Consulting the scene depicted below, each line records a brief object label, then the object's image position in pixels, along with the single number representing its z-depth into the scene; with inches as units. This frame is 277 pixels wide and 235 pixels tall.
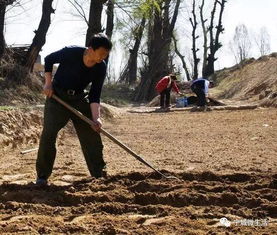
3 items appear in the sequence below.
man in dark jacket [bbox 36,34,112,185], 206.1
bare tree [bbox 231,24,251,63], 1946.4
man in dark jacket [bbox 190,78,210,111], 727.7
